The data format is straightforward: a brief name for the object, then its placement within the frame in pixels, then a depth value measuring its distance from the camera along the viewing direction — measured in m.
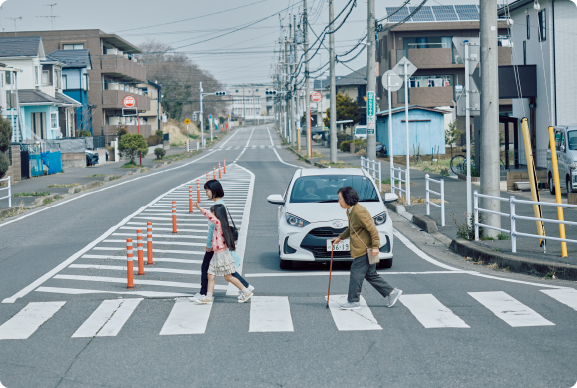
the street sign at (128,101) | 64.46
